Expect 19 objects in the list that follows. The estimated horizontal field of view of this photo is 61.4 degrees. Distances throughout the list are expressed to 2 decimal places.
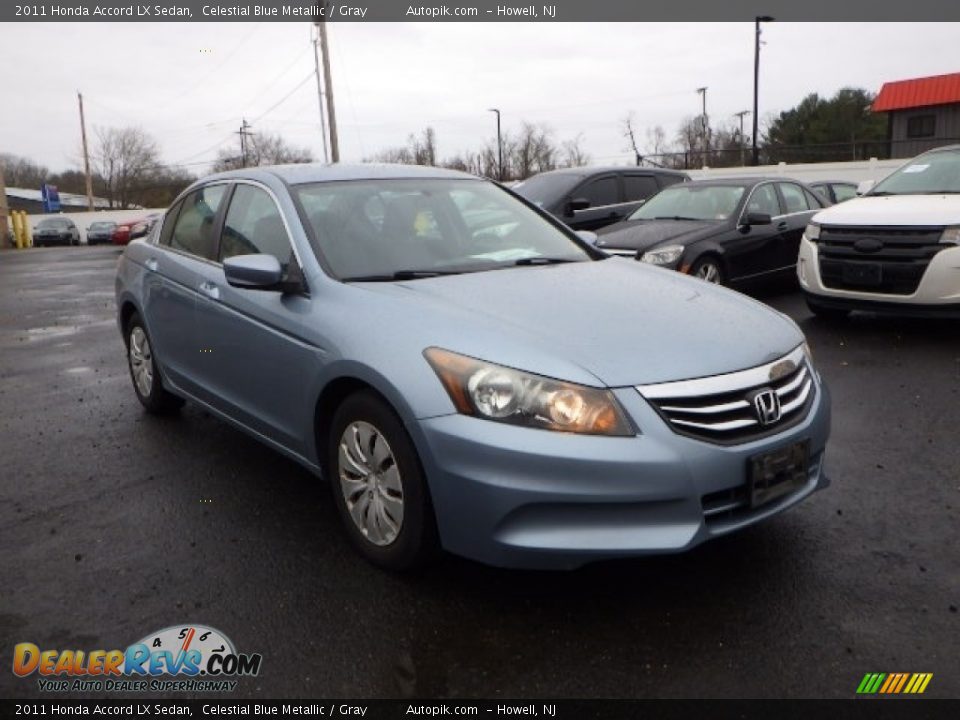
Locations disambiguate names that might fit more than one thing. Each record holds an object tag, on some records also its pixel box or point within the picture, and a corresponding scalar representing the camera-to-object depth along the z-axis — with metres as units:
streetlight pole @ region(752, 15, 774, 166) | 39.54
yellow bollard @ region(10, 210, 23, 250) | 38.59
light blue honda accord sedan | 2.62
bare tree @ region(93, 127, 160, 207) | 72.25
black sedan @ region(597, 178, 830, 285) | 8.37
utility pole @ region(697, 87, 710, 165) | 63.42
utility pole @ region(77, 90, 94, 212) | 61.79
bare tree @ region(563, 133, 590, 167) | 61.07
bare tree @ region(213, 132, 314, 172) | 74.25
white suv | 6.66
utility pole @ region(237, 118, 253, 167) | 77.81
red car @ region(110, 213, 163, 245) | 34.78
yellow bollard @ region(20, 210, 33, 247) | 39.34
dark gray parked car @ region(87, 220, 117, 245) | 40.54
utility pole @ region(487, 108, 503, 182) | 52.12
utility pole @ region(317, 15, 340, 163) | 31.05
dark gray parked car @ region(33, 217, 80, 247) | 39.69
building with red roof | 36.19
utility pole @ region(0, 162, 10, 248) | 36.59
